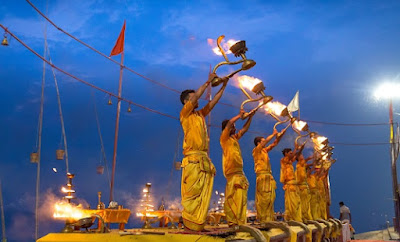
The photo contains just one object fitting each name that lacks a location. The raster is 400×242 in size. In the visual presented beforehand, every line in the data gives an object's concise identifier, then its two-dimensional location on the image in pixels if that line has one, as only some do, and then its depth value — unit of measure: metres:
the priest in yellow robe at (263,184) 8.86
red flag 14.02
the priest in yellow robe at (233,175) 7.20
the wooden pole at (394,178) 18.02
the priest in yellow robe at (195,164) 5.41
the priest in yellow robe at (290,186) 10.58
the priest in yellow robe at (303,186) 11.67
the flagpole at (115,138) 12.40
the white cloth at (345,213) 16.73
